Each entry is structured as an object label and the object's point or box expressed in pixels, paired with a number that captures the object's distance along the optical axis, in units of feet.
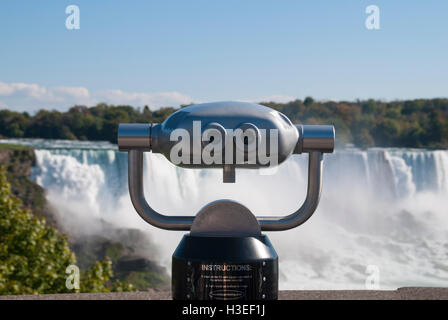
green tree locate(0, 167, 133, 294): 23.09
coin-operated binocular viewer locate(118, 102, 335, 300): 3.99
